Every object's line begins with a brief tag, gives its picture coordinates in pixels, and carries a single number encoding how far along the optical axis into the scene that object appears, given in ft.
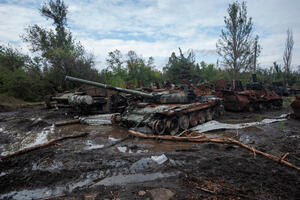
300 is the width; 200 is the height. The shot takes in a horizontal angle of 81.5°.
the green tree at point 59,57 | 68.74
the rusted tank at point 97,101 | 33.88
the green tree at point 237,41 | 63.87
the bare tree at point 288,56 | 97.18
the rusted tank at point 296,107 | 28.12
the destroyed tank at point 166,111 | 22.27
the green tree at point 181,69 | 91.61
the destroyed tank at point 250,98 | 39.96
